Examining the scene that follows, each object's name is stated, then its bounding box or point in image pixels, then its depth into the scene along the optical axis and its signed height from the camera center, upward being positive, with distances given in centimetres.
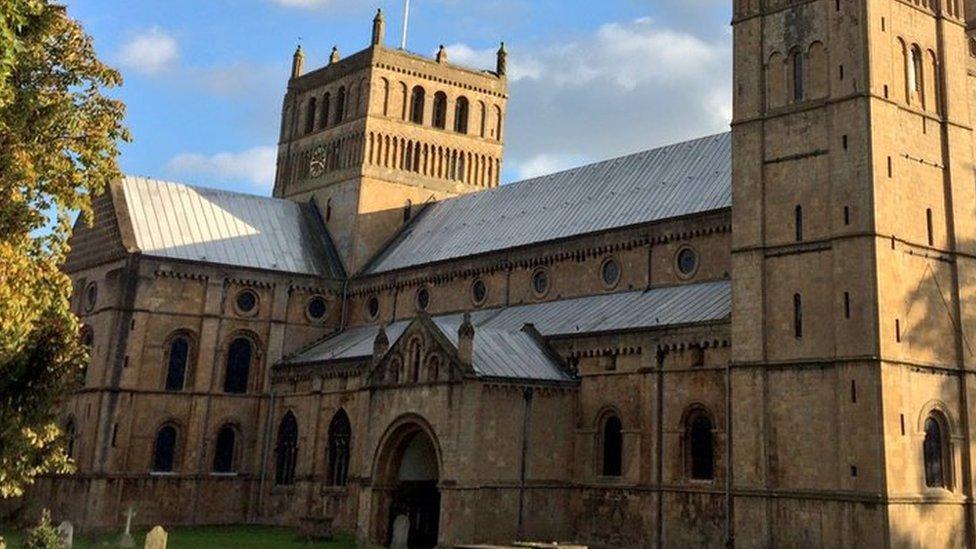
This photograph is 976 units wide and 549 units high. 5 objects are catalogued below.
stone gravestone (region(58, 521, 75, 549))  2994 -151
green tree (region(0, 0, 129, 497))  1605 +481
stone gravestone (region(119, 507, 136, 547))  3362 -171
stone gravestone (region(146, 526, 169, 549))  2803 -137
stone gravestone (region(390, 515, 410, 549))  3306 -92
